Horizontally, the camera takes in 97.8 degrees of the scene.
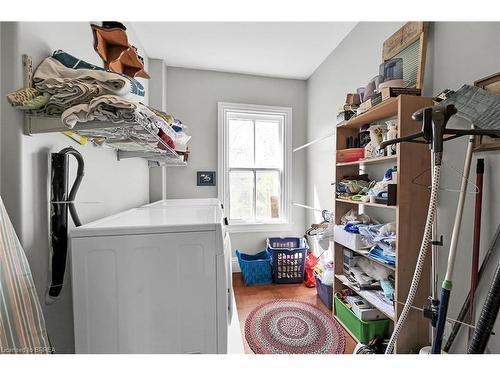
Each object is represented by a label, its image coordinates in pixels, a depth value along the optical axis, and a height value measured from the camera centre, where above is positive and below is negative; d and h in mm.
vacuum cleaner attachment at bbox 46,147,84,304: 912 -158
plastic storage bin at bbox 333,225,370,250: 1685 -446
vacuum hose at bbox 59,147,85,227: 962 +6
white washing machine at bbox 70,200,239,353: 882 -430
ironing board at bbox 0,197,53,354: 702 -404
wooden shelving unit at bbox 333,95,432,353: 1331 -222
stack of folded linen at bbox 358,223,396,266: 1412 -389
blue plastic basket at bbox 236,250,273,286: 2664 -1071
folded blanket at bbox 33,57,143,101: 836 +417
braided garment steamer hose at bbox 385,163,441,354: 888 -243
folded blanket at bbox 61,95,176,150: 784 +270
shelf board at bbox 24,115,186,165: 849 +239
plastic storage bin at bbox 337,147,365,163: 1790 +251
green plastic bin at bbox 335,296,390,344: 1598 -1076
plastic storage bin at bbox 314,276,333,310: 2150 -1114
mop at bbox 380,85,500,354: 864 +212
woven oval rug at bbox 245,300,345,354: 1631 -1220
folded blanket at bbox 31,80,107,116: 829 +341
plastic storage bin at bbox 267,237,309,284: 2670 -982
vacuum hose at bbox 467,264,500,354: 817 -514
